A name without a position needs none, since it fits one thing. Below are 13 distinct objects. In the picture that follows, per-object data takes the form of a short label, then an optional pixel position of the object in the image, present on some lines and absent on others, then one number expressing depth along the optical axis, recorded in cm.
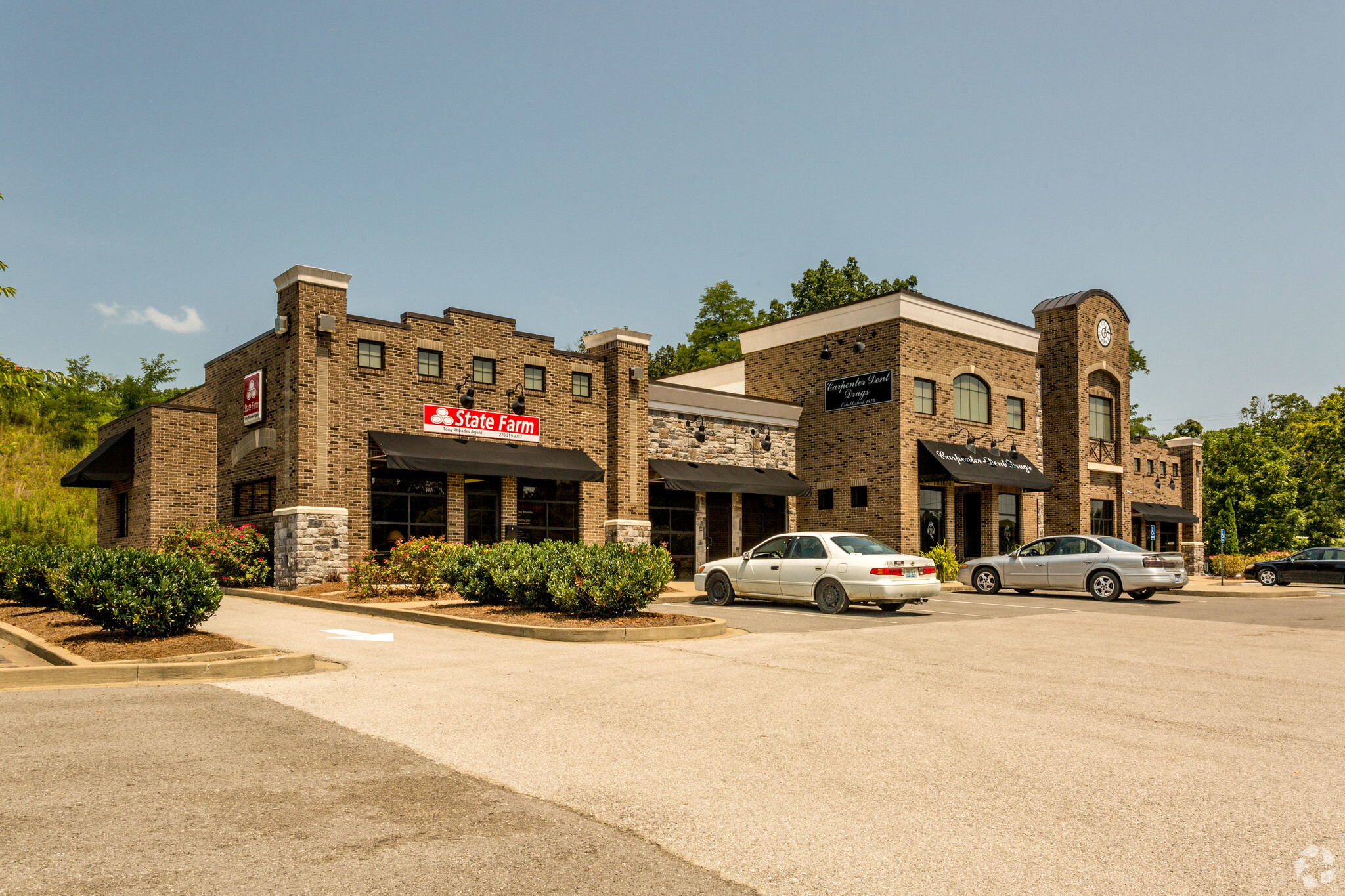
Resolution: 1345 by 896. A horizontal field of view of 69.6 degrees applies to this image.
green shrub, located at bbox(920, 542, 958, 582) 2973
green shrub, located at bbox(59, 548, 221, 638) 1070
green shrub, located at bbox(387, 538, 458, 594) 1916
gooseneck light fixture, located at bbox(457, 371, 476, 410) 2530
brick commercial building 2348
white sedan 1714
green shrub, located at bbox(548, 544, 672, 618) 1402
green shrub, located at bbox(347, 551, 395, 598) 1948
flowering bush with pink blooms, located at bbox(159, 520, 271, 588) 2336
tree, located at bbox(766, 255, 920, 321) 6006
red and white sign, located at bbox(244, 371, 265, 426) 2481
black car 3169
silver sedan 2195
